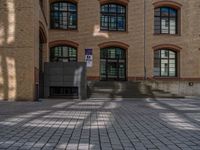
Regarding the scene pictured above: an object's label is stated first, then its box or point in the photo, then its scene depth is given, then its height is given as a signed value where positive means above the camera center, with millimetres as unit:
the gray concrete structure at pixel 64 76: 12052 -144
